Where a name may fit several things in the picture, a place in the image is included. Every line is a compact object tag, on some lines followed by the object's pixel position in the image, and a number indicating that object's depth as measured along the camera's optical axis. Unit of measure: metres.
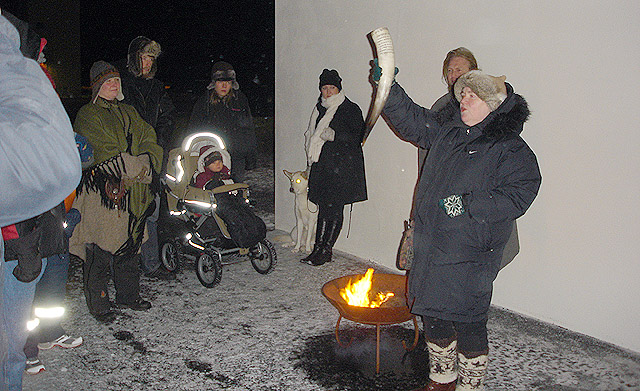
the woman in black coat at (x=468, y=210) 3.09
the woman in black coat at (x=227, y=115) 6.51
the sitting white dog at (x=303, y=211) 6.65
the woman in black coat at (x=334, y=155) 6.20
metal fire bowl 3.66
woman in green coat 4.41
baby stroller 5.50
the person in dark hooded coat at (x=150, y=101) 5.40
